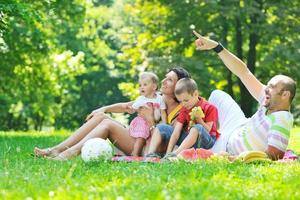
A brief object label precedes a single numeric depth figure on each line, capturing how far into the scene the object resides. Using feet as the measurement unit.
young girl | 40.59
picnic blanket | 34.15
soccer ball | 35.24
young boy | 38.42
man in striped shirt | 35.76
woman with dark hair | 39.72
